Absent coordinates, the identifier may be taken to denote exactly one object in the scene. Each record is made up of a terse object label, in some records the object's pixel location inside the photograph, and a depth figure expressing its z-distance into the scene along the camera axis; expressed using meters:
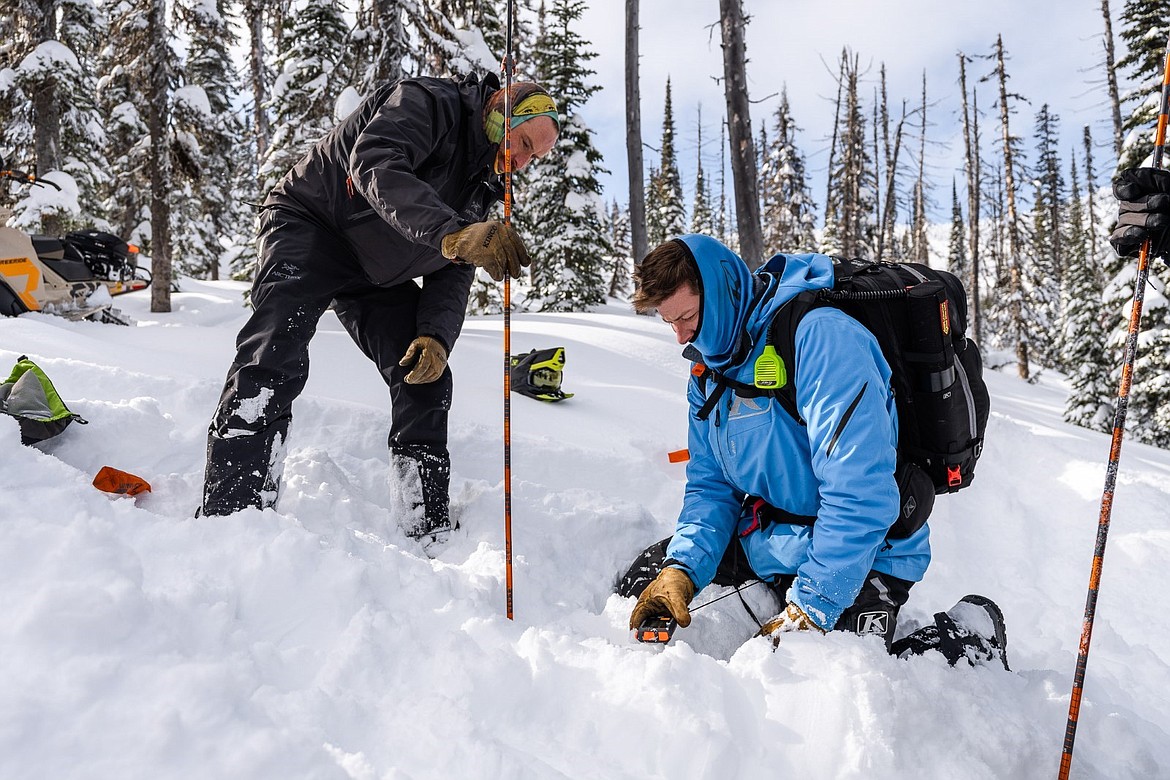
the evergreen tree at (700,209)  43.56
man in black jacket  2.71
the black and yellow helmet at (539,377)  6.04
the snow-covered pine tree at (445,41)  10.34
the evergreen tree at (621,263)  32.34
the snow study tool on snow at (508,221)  2.81
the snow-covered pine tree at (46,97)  11.87
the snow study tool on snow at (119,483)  2.98
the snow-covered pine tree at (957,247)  38.08
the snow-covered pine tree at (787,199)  32.69
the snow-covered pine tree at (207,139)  11.62
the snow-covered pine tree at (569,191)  18.36
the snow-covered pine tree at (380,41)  10.02
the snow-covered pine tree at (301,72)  12.20
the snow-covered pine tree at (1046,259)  30.56
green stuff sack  3.25
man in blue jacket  2.26
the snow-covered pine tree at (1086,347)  17.34
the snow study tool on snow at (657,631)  2.42
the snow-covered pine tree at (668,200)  37.25
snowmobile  7.73
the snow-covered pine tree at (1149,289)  13.31
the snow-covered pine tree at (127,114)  11.20
